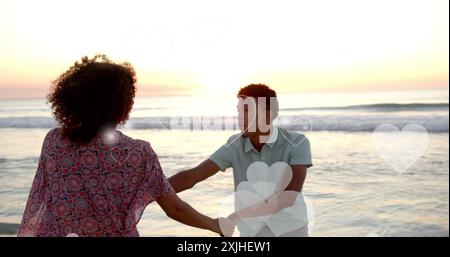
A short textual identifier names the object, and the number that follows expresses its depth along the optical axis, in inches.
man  125.3
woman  87.7
